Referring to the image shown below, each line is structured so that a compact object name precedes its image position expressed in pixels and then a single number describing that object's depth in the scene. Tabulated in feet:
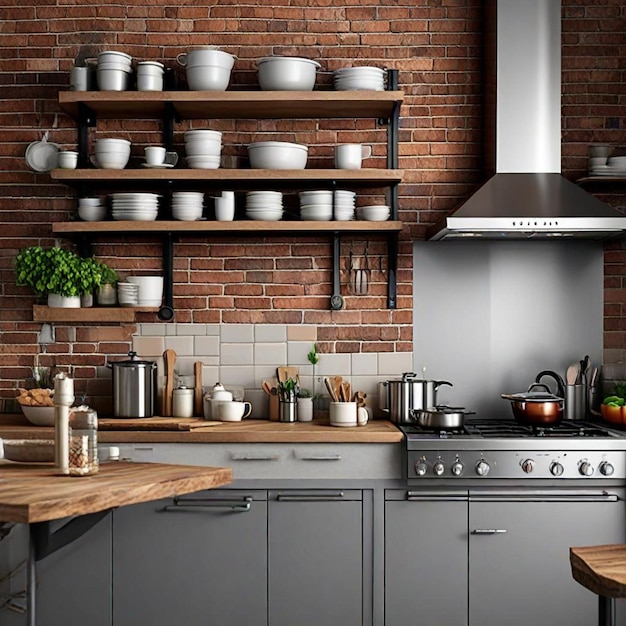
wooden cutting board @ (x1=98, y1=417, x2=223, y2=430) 13.94
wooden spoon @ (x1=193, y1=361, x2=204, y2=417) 15.57
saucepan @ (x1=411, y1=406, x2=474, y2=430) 13.92
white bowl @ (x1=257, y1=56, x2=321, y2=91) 14.96
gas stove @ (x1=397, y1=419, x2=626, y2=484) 13.24
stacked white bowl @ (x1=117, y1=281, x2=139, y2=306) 15.42
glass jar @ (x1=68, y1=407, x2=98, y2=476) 9.25
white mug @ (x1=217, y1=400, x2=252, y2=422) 14.85
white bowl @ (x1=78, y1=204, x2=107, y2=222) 15.37
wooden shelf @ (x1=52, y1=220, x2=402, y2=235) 14.89
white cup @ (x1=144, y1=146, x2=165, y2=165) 15.03
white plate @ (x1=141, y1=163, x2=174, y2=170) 15.07
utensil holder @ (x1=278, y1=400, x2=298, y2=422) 15.03
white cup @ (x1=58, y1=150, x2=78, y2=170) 15.19
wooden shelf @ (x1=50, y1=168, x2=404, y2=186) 14.88
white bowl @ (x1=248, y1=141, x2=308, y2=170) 14.99
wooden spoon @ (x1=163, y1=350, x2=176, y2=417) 15.52
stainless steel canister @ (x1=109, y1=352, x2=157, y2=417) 14.88
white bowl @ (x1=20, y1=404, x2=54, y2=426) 14.49
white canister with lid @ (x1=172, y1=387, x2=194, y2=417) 15.30
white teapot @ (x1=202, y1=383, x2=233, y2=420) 14.99
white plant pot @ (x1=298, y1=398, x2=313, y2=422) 15.25
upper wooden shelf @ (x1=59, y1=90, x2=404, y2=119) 14.84
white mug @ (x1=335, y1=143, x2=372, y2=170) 15.02
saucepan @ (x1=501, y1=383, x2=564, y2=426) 14.20
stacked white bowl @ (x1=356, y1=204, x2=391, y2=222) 15.12
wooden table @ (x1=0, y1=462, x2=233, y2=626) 7.79
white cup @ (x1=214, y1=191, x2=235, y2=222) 15.11
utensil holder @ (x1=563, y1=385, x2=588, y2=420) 15.47
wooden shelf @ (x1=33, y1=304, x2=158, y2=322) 15.28
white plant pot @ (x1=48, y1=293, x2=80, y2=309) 15.21
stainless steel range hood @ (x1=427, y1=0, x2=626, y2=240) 14.92
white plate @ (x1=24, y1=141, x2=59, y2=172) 15.83
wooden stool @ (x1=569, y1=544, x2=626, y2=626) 7.23
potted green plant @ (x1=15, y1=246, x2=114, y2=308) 14.98
